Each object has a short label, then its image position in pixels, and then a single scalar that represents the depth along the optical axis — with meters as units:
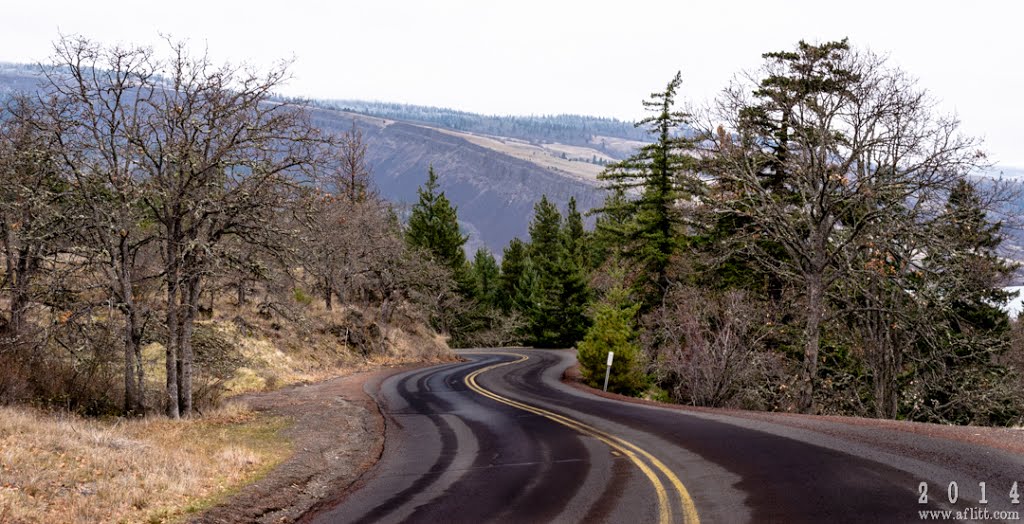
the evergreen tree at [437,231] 69.31
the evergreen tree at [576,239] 80.25
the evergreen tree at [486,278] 81.38
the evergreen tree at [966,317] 19.80
